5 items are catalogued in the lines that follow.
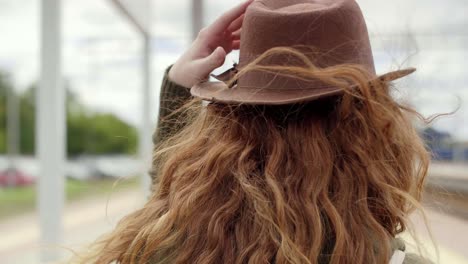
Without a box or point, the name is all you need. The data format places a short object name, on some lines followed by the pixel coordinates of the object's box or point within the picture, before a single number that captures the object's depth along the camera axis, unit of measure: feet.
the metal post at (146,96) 25.12
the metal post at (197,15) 16.48
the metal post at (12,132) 97.69
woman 2.89
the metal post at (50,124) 13.79
